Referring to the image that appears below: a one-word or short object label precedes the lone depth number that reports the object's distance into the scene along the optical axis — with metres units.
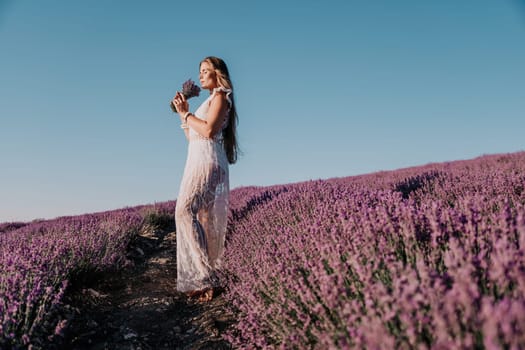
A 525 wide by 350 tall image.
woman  3.15
